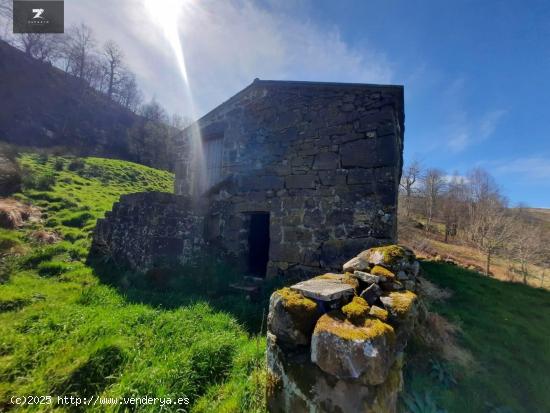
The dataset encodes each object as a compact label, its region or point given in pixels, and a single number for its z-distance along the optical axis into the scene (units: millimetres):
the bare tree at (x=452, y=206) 26762
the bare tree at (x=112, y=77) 36122
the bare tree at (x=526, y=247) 14183
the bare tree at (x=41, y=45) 29453
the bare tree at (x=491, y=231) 14516
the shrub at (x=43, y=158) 14610
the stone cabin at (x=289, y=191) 5438
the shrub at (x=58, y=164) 14392
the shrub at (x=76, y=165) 15327
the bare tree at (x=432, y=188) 30519
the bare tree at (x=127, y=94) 38203
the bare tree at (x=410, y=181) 31953
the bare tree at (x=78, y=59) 33219
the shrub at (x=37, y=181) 10249
